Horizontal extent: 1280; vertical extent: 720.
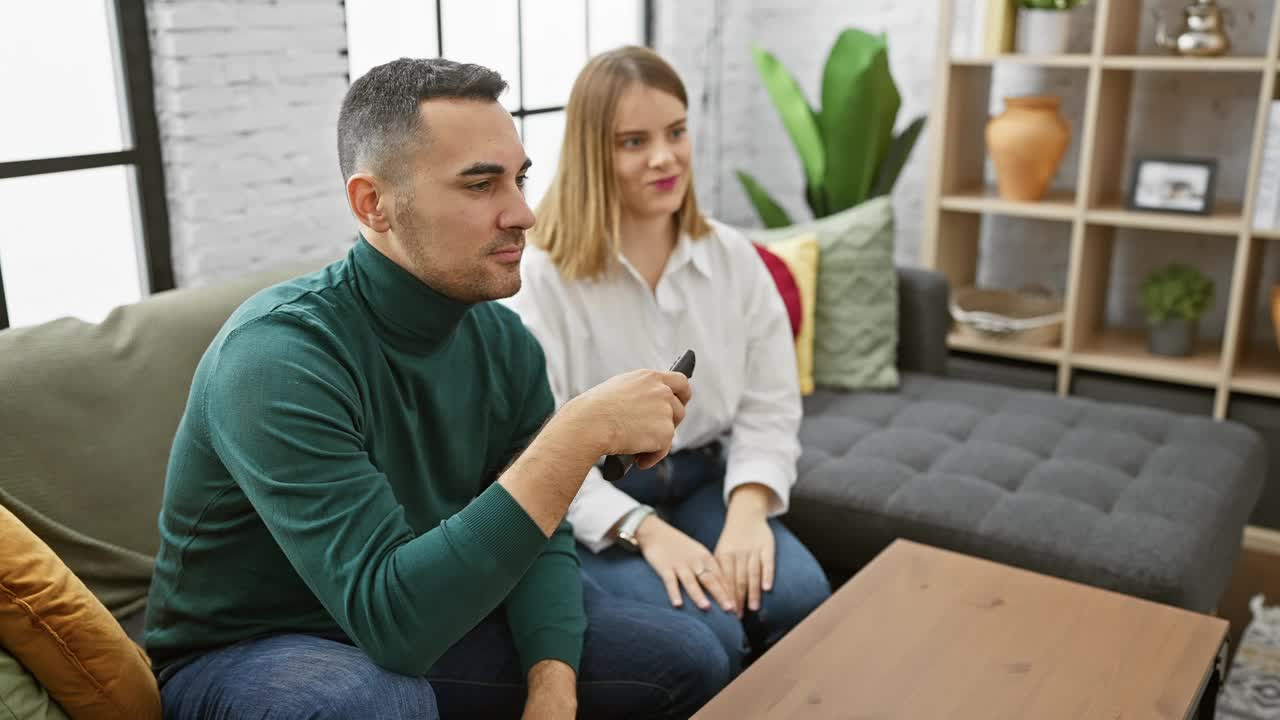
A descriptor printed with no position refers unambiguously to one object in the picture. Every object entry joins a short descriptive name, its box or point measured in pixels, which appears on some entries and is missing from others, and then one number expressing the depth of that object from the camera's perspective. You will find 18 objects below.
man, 1.19
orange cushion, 1.17
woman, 1.84
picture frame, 3.10
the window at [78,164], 2.05
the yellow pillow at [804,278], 2.78
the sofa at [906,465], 1.60
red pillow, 2.69
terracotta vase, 3.23
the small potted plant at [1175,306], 3.19
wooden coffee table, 1.35
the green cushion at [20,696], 1.14
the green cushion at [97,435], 1.55
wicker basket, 3.33
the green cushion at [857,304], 2.82
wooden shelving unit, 3.04
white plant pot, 3.44
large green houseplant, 3.21
